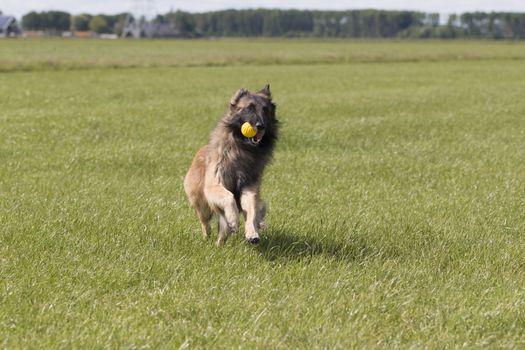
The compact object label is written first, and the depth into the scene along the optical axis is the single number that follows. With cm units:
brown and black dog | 1383
